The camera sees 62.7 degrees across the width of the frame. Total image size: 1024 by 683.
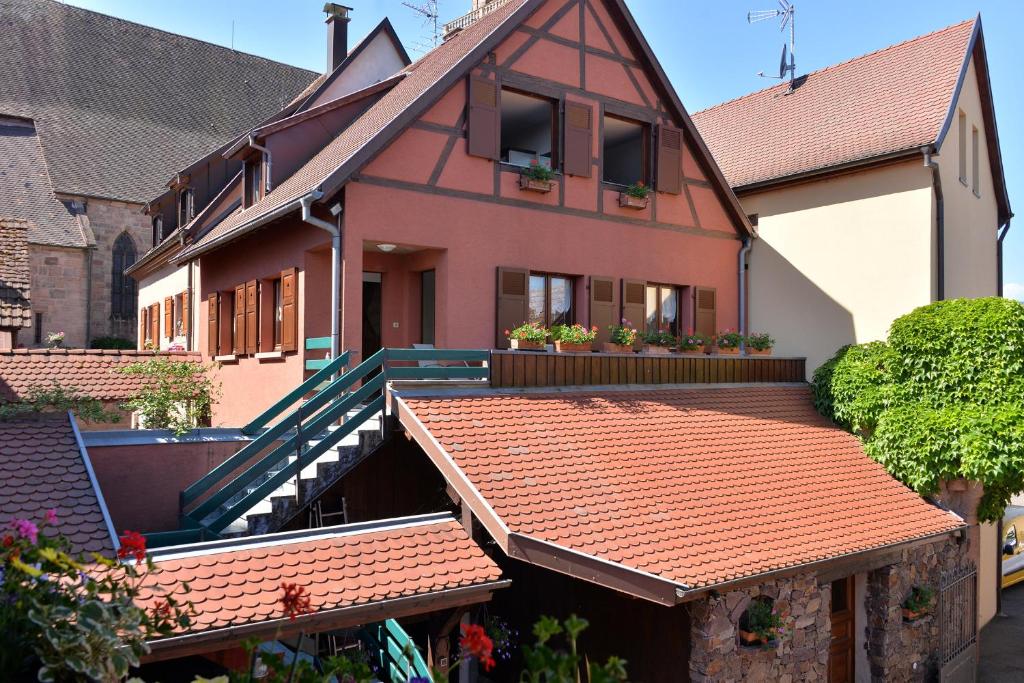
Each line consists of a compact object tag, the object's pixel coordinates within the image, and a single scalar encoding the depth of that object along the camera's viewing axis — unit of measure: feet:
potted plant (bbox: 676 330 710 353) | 45.01
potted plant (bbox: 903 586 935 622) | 35.32
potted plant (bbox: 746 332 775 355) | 47.09
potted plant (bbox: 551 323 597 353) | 37.73
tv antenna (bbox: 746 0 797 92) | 59.57
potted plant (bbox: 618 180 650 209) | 45.29
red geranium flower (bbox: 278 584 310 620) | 10.62
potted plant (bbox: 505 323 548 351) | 37.65
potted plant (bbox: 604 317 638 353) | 41.86
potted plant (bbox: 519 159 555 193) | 41.29
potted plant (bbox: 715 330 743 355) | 46.91
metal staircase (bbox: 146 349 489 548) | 28.89
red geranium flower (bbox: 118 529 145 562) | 11.60
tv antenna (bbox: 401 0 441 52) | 67.46
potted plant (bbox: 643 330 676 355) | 44.57
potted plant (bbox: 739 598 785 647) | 27.55
